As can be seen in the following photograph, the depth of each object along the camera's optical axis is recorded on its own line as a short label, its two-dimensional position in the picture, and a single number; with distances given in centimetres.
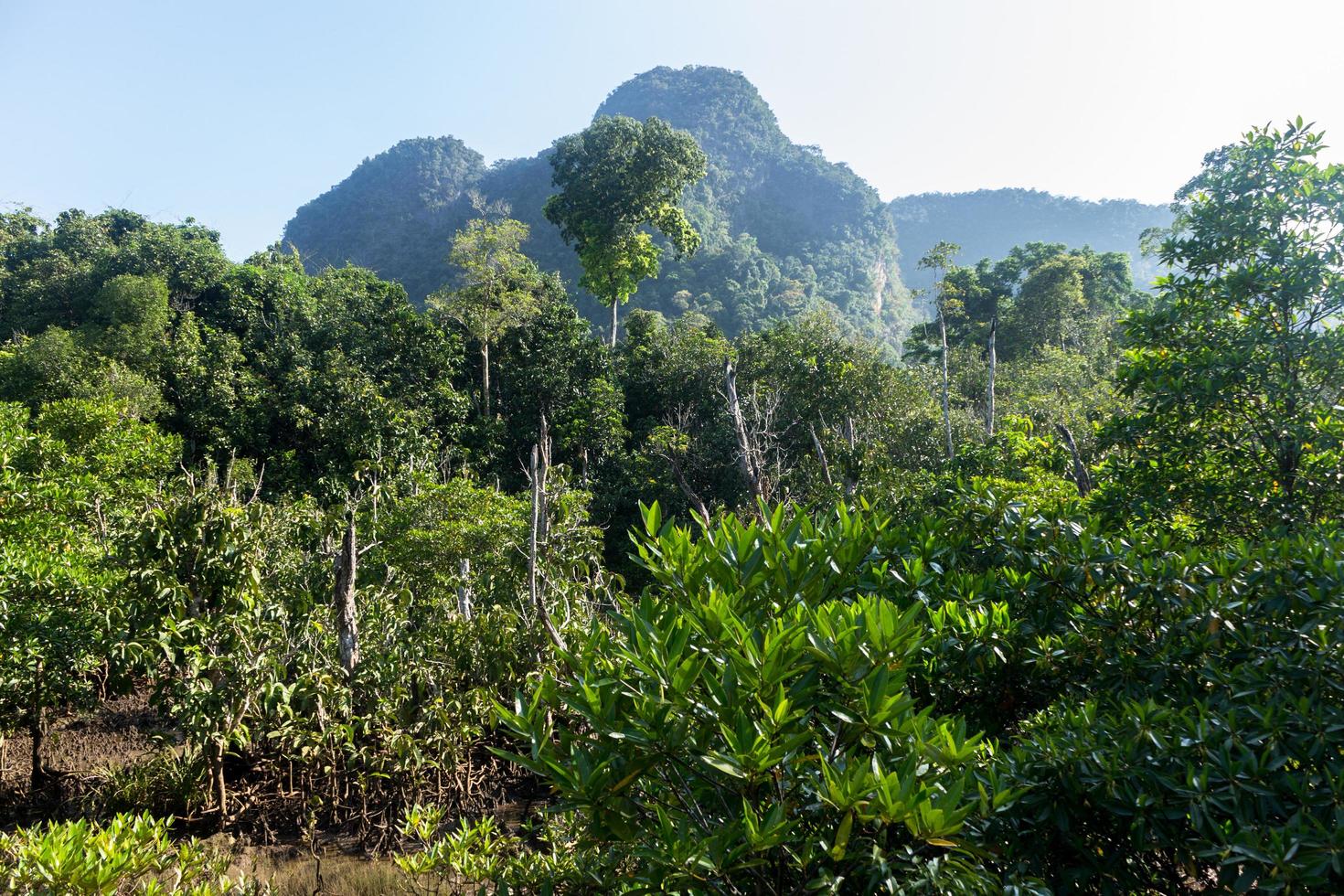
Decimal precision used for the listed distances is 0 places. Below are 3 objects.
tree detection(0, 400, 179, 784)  574
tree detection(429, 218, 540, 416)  1947
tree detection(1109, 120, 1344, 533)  461
